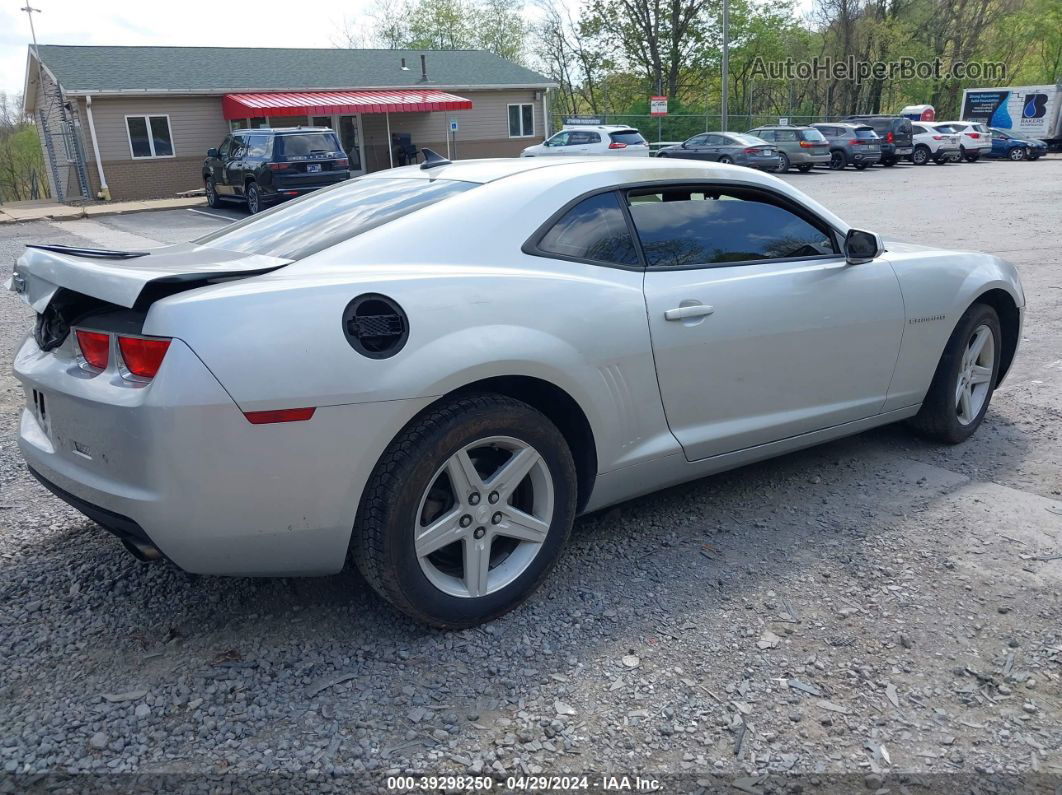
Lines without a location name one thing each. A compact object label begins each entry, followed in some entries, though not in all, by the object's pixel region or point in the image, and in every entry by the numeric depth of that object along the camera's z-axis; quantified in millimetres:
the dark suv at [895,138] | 32312
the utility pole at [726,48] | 32406
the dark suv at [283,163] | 18469
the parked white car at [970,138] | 34062
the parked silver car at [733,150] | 27750
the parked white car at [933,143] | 33219
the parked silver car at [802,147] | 29359
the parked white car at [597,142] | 26547
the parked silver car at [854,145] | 30266
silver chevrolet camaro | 2447
